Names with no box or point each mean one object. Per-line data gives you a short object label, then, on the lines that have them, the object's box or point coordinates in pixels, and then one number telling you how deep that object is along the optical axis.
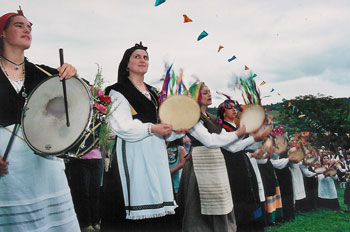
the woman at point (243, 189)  3.67
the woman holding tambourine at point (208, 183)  3.32
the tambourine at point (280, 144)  5.34
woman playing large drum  2.08
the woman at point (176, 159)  4.20
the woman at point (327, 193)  6.56
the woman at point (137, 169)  2.56
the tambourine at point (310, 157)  6.36
